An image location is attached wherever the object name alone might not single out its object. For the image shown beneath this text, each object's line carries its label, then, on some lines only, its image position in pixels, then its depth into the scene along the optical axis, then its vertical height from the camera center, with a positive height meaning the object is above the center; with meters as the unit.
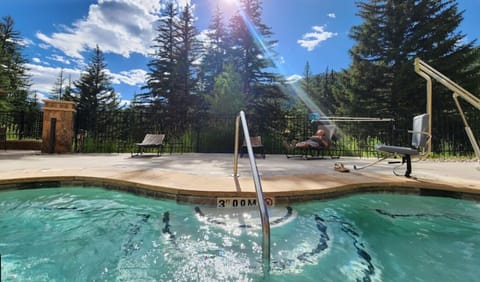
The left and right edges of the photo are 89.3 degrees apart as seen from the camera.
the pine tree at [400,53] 12.92 +5.53
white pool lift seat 3.48 +0.13
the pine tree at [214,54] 17.20 +6.44
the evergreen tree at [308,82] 27.52 +7.94
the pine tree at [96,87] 20.81 +4.49
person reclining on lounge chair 6.41 +0.12
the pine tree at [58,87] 25.97 +5.37
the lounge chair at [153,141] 6.66 -0.02
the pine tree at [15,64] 18.53 +5.76
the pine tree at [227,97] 9.09 +1.78
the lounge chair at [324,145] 6.56 +0.05
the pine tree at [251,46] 15.91 +6.50
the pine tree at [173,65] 17.16 +5.68
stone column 6.53 +0.28
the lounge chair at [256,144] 6.71 +0.01
